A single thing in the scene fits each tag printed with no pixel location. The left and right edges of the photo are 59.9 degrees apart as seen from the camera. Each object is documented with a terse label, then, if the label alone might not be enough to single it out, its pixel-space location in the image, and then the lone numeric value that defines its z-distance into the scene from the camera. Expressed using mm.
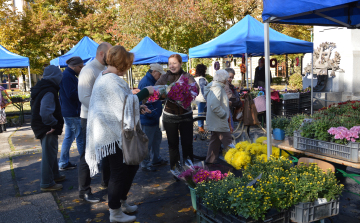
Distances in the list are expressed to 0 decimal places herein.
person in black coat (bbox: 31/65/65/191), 4484
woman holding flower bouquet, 4445
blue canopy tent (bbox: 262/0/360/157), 3117
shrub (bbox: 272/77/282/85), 28106
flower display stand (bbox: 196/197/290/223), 2672
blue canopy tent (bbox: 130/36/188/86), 12266
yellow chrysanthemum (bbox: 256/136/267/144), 4764
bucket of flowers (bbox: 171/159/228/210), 3447
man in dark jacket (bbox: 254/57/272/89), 10992
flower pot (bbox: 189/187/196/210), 3511
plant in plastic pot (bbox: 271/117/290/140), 4344
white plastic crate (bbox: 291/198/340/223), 2812
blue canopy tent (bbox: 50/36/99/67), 13530
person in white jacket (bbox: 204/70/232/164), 5171
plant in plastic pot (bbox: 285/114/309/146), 4012
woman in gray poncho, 3148
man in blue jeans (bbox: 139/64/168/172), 5406
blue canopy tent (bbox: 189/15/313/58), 8695
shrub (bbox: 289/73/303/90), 17750
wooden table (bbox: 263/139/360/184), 3227
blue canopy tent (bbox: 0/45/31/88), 10719
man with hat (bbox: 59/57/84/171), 4945
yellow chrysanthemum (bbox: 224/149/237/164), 4411
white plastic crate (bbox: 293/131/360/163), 3197
